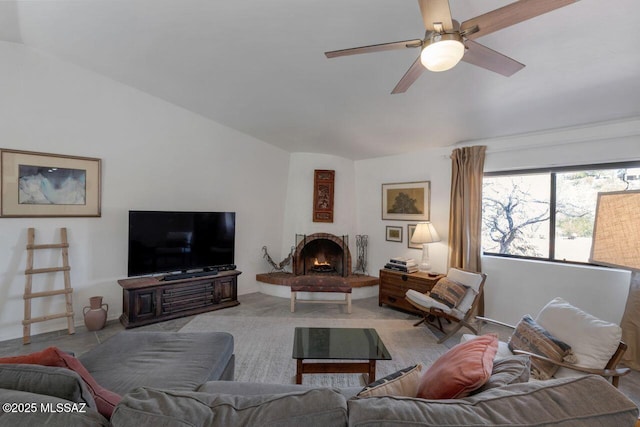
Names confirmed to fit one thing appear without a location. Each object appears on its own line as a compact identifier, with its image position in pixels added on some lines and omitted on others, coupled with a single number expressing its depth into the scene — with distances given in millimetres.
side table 3959
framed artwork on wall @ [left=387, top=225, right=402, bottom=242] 4961
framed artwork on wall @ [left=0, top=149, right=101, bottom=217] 3141
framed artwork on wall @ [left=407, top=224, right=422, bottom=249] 4723
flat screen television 3705
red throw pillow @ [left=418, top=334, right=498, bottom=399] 1081
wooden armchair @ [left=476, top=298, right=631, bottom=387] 1751
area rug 2518
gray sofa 776
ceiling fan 1356
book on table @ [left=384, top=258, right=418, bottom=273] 4276
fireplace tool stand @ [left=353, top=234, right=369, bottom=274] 5418
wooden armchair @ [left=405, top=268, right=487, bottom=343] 3254
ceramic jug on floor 3383
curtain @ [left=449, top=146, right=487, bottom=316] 3924
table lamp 4160
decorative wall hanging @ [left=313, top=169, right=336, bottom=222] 5324
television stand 3545
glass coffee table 2162
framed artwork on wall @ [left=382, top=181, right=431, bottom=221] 4617
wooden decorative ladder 3094
